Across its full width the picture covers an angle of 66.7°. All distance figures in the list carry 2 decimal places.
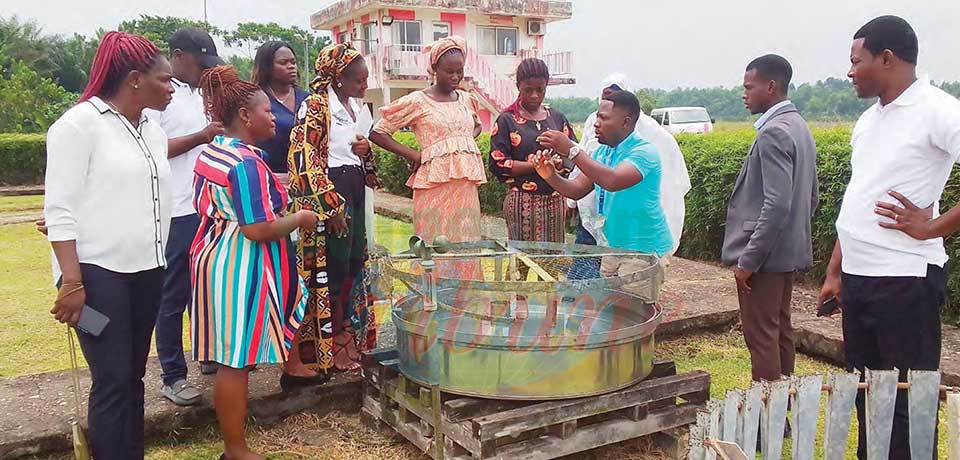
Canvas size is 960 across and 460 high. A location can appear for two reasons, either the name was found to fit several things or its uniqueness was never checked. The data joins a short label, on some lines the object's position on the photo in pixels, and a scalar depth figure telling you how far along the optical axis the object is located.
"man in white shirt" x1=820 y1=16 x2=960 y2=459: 2.49
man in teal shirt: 3.30
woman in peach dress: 3.88
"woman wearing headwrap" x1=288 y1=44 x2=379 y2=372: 3.39
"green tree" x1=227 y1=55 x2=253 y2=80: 49.23
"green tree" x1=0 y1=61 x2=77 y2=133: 22.83
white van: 24.02
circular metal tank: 2.87
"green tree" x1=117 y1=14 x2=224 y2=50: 40.54
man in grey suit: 3.08
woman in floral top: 4.30
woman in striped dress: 2.80
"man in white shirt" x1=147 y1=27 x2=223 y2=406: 3.57
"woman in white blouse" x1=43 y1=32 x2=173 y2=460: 2.42
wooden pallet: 2.80
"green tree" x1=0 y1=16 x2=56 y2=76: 33.88
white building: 24.81
